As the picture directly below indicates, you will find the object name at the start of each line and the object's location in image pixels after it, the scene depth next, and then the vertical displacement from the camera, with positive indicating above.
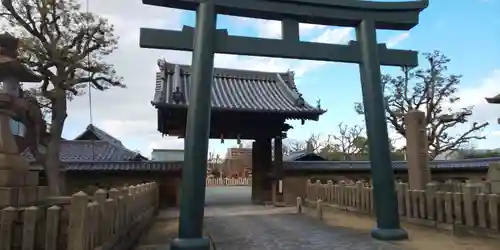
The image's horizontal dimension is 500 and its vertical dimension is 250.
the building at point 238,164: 56.17 +0.79
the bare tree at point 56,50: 14.80 +4.62
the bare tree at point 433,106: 29.12 +4.85
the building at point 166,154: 58.15 +2.25
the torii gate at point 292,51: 6.73 +2.36
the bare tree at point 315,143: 55.25 +3.79
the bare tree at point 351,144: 45.93 +3.13
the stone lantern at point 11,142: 5.91 +0.42
